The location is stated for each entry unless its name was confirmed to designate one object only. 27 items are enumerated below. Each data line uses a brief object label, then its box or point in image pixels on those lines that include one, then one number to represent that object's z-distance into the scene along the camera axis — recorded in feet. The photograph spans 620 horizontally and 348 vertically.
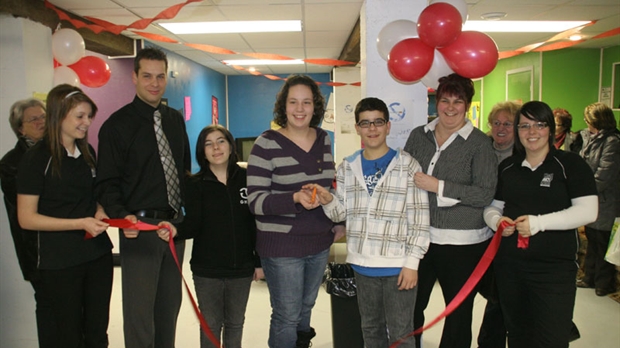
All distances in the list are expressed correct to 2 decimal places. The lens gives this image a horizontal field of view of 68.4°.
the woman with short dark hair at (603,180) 13.55
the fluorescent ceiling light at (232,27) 17.39
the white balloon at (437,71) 8.86
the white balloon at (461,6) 8.68
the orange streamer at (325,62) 17.80
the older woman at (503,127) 9.07
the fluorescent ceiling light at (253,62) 29.04
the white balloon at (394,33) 9.19
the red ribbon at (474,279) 7.00
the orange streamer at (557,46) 12.90
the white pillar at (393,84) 10.07
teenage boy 6.86
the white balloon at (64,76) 11.84
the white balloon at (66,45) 11.77
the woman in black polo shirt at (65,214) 6.89
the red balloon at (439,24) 7.99
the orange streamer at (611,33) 11.12
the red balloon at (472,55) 8.14
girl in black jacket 7.35
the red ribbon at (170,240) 6.89
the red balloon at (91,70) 12.59
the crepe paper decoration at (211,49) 13.73
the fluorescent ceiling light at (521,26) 18.49
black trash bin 8.83
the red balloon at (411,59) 8.48
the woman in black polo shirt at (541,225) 6.72
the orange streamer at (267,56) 15.12
